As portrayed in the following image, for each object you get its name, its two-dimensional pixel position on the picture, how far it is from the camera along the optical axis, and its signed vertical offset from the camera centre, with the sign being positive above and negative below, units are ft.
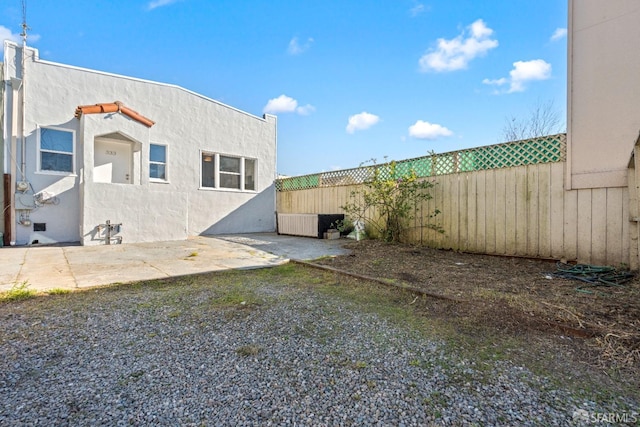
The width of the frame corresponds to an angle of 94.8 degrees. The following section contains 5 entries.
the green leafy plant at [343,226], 28.94 -1.41
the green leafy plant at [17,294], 9.98 -2.91
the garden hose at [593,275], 12.00 -2.79
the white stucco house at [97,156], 22.72 +4.89
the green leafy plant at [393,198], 23.23 +1.15
